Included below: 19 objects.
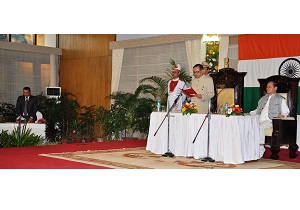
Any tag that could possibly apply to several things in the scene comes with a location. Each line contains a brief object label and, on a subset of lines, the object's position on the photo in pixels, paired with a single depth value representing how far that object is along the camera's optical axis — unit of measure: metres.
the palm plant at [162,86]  10.73
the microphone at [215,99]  8.89
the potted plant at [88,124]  12.98
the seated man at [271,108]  7.66
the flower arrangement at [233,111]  6.76
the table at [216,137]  6.71
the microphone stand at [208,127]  6.90
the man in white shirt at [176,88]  8.31
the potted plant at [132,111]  11.40
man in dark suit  10.23
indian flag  9.09
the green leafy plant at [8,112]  12.93
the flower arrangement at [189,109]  7.35
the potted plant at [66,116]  12.62
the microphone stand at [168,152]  7.57
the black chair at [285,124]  7.47
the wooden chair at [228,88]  8.70
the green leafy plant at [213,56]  10.66
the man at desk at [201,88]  7.47
